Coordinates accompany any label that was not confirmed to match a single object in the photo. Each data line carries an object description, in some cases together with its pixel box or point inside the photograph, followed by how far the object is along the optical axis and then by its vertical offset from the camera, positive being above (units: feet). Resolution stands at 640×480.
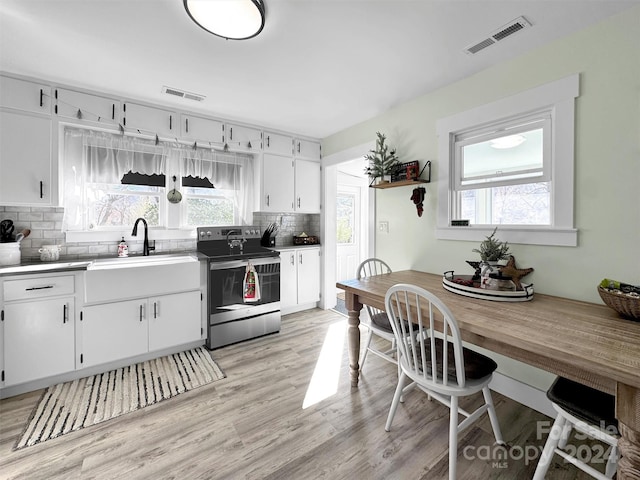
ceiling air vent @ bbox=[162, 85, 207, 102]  8.70 +4.50
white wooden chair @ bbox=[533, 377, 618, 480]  3.67 -2.45
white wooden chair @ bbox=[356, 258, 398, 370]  6.87 -2.32
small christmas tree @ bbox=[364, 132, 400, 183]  9.61 +2.46
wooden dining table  3.22 -1.47
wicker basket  4.57 -1.13
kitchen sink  8.43 -0.88
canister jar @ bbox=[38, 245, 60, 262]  8.32 -0.56
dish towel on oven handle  9.93 -1.78
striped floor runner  5.98 -3.97
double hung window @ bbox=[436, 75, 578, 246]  6.22 +1.73
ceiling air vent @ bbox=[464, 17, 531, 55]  5.77 +4.37
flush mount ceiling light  4.99 +4.09
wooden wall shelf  8.79 +1.68
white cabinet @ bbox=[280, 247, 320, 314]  12.41 -1.99
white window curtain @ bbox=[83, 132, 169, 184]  9.27 +2.70
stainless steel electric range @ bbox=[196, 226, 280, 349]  9.53 -1.79
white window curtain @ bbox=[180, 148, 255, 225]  10.98 +2.60
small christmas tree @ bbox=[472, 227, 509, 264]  6.66 -0.39
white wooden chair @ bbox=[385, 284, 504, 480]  4.48 -2.36
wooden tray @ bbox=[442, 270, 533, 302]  5.81 -1.22
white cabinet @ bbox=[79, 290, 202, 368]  7.73 -2.73
